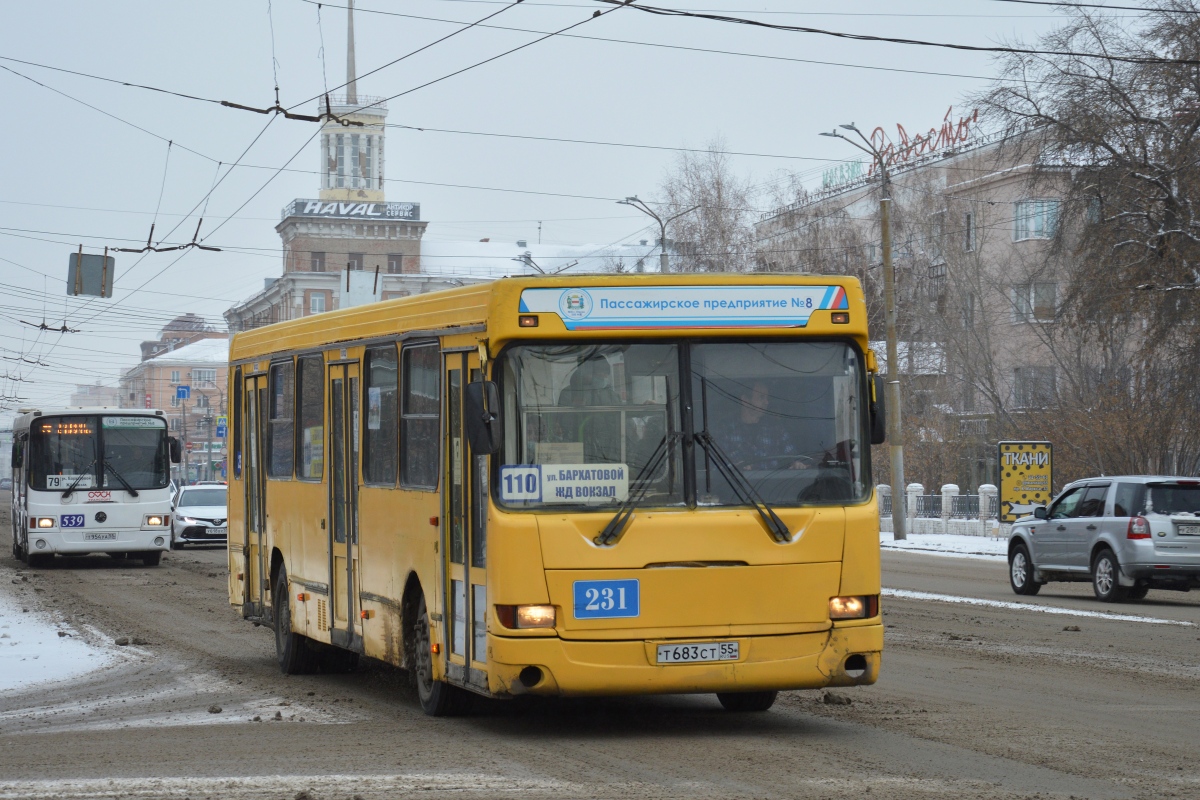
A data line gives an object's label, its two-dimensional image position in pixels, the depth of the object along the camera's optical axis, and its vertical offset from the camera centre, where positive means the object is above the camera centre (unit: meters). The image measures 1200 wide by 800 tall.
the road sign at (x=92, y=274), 37.75 +4.88
